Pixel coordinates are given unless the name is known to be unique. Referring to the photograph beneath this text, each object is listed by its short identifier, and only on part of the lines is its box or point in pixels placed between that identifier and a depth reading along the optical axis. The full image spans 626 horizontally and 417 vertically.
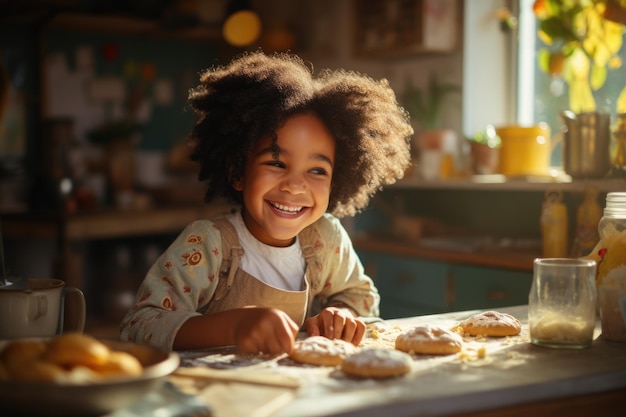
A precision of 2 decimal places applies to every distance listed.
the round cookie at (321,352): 1.14
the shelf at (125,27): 4.24
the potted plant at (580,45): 2.82
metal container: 2.67
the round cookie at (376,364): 1.06
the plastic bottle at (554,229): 2.71
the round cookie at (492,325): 1.36
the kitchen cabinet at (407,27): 3.47
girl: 1.49
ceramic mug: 1.12
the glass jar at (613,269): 1.33
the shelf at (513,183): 2.59
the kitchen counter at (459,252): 2.76
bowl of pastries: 0.83
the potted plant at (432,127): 3.38
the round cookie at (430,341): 1.21
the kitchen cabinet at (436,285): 2.78
